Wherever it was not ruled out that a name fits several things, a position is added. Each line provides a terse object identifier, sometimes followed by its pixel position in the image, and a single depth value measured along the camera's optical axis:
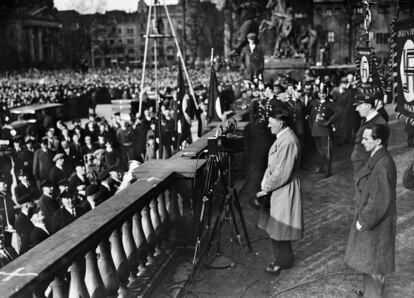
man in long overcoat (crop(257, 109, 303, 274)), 5.59
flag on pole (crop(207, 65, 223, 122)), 10.64
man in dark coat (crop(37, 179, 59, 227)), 8.46
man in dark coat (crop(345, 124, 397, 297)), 4.61
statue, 29.23
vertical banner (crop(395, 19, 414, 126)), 5.47
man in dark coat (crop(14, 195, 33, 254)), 7.66
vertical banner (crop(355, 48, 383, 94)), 9.92
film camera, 6.09
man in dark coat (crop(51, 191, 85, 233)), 8.22
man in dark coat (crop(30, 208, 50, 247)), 7.53
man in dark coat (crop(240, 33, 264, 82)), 13.62
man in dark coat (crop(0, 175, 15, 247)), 9.02
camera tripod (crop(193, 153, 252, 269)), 5.89
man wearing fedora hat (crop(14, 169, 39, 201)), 10.17
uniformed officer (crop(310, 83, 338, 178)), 10.63
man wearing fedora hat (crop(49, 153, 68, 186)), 11.23
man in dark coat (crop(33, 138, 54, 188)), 12.28
